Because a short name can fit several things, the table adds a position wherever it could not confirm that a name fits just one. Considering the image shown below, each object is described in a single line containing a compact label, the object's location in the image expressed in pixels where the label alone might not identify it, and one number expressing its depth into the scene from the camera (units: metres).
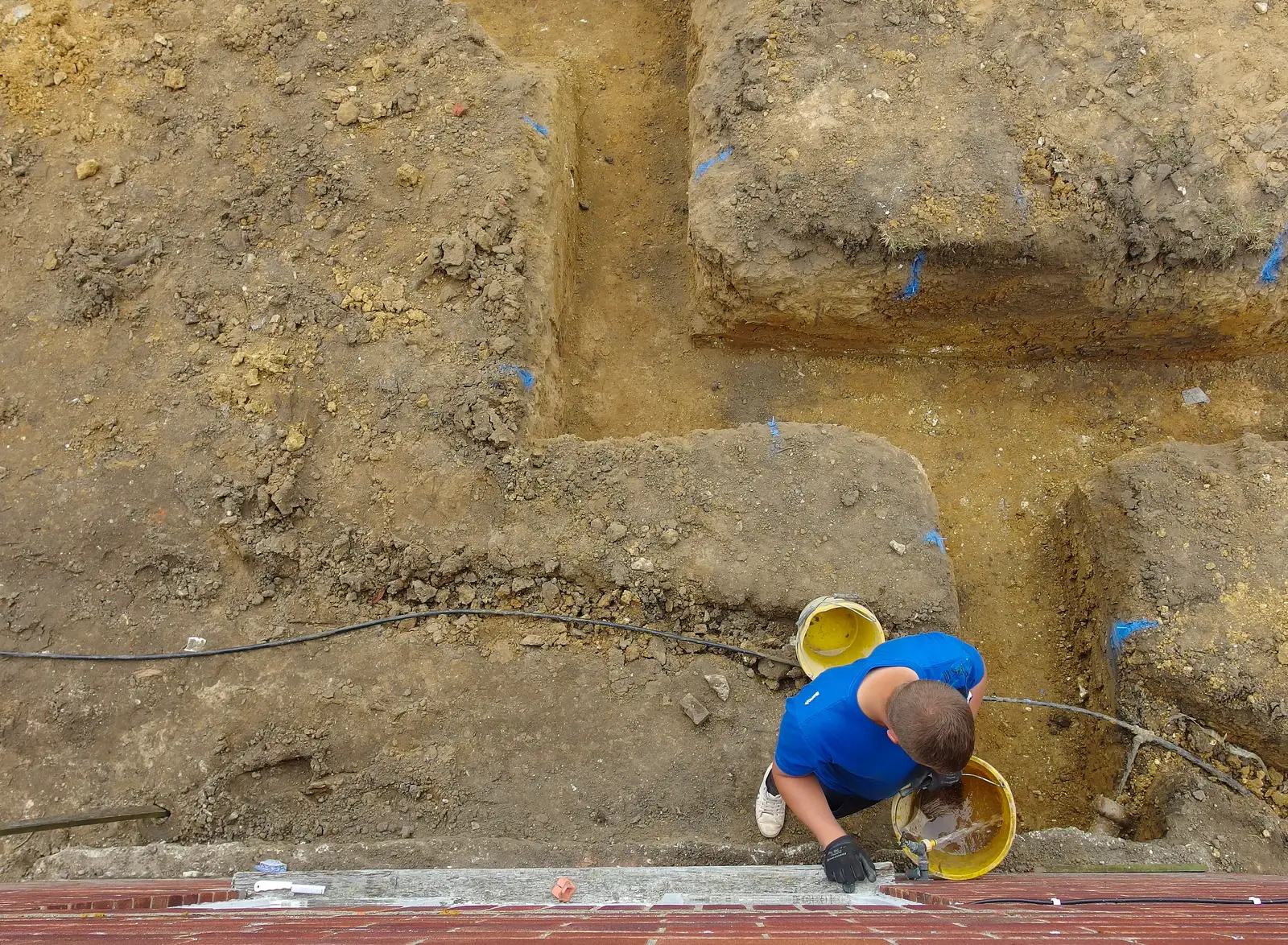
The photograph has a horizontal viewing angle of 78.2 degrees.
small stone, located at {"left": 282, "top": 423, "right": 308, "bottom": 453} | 4.24
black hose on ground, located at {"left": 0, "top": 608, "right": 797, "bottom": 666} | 3.94
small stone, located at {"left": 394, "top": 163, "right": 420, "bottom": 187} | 4.85
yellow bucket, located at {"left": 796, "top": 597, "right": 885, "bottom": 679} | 3.78
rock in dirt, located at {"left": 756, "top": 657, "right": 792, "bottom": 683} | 3.89
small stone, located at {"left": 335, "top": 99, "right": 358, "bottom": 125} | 5.06
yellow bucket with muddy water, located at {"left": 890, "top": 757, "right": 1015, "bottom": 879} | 3.19
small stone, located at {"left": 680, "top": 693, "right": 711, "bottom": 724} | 3.68
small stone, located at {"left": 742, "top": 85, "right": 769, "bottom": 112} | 4.92
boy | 2.43
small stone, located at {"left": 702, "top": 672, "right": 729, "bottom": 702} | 3.78
